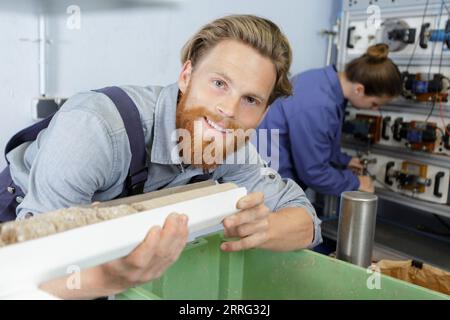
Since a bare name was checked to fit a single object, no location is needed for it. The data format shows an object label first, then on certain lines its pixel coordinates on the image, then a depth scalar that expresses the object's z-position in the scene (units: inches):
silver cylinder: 37.6
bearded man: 32.5
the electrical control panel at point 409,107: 75.1
